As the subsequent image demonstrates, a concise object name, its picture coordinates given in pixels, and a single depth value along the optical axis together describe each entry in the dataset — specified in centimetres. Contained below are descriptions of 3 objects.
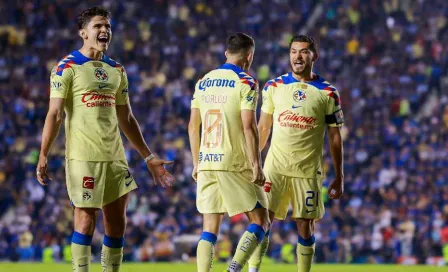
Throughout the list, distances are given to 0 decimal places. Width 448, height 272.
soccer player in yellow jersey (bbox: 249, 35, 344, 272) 1911
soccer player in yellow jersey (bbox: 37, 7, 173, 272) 1543
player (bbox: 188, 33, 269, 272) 1655
